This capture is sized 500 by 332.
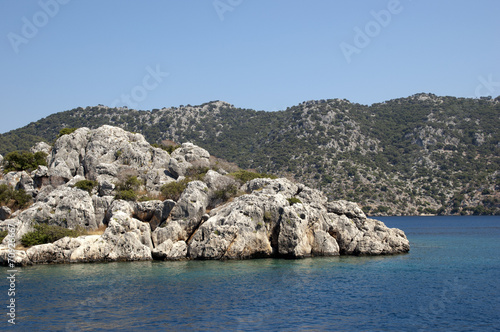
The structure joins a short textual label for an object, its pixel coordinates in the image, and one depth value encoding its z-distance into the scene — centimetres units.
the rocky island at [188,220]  4316
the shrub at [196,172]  5722
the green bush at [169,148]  6954
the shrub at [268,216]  4538
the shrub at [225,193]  5148
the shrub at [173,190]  5169
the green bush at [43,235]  4334
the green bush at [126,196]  5031
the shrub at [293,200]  4912
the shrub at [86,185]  5284
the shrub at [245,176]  5917
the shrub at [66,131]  7019
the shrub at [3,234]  4472
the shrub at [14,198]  5503
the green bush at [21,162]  6259
